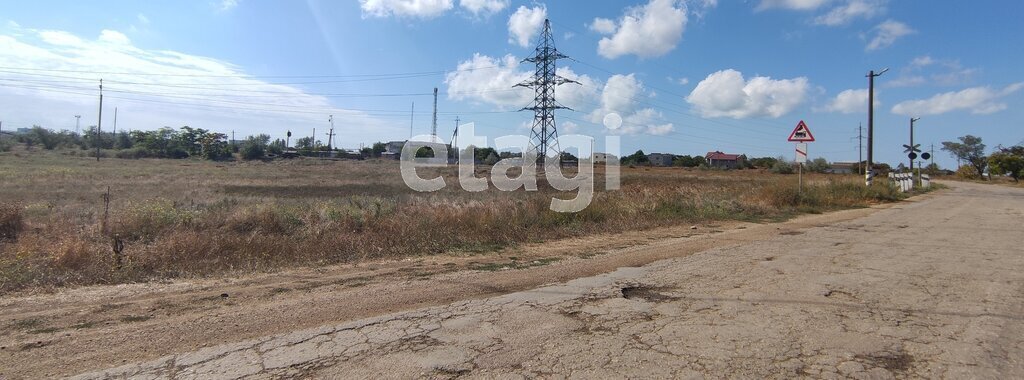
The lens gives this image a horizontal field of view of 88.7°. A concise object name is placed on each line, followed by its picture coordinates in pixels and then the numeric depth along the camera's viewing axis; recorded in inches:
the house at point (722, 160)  3941.2
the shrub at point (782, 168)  2834.2
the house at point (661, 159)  4160.9
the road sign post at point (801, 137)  694.5
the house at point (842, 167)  3523.4
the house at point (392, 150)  3234.3
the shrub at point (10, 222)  333.7
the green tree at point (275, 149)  3434.5
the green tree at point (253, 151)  3068.4
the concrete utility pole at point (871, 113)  1105.4
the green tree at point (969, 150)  3280.0
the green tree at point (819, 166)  3208.7
